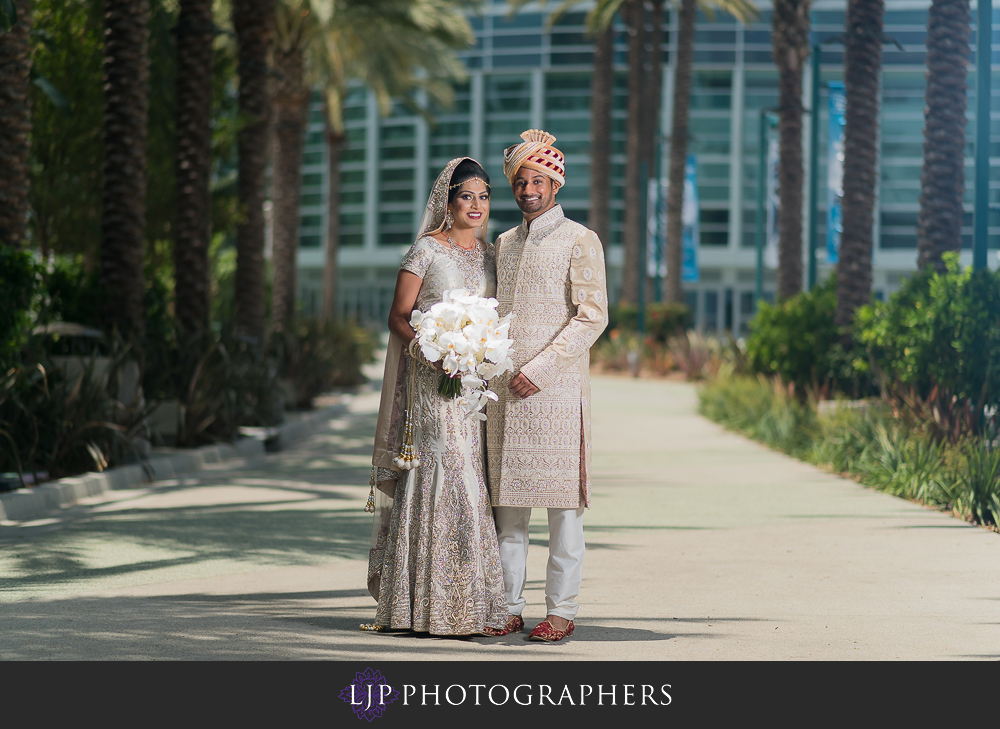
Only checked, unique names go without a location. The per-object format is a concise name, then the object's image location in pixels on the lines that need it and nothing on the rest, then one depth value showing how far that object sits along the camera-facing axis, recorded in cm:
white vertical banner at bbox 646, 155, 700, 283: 3591
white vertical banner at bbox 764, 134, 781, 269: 3222
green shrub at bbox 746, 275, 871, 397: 1731
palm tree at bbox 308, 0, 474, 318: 2841
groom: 580
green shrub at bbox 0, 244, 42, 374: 998
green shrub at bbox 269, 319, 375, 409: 2011
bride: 579
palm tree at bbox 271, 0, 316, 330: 2510
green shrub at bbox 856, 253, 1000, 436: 1176
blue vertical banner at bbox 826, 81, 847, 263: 2044
